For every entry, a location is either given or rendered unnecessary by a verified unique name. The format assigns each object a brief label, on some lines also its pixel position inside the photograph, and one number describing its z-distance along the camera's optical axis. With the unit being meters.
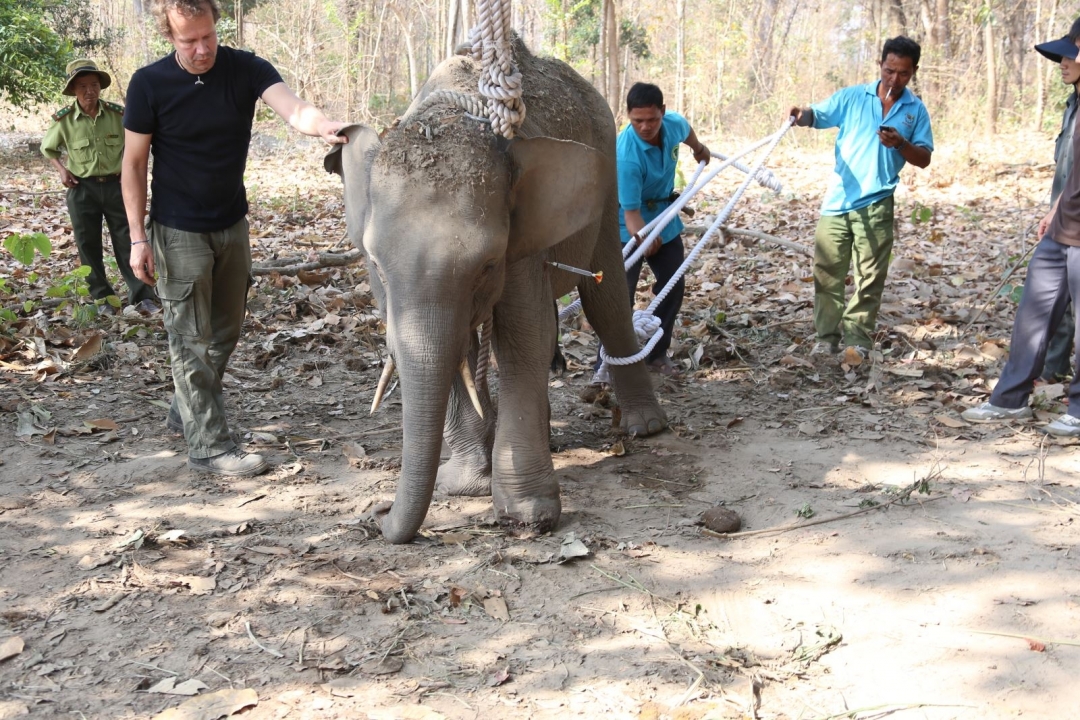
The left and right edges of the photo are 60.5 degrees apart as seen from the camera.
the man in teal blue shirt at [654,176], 6.19
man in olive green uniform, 8.58
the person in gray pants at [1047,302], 5.44
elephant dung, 4.41
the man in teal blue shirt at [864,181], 6.54
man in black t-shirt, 4.64
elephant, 3.63
